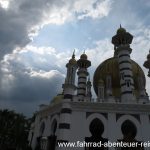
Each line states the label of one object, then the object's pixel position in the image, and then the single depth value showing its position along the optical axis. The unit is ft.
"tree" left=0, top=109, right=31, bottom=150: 72.08
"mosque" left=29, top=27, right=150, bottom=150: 55.31
